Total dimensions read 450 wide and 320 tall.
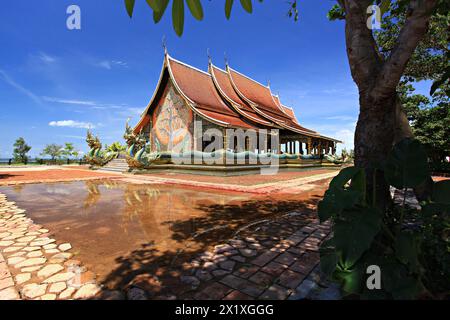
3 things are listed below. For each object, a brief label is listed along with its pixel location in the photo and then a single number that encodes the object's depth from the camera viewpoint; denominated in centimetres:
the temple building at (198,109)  1602
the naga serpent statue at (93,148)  1897
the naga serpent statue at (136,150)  1426
